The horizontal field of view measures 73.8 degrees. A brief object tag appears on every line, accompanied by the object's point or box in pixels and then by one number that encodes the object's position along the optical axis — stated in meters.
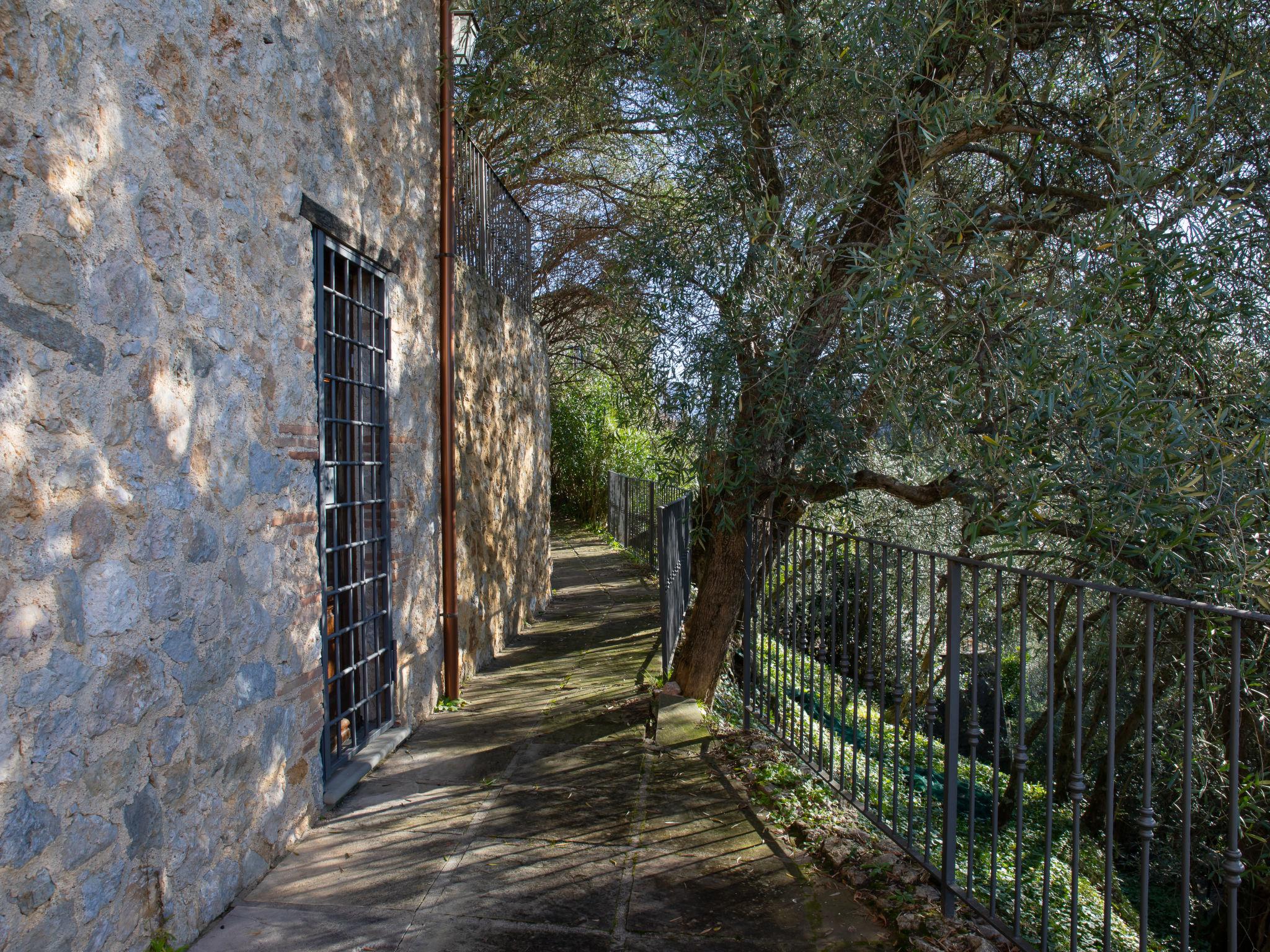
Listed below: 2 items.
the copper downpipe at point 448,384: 5.64
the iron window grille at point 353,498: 4.13
